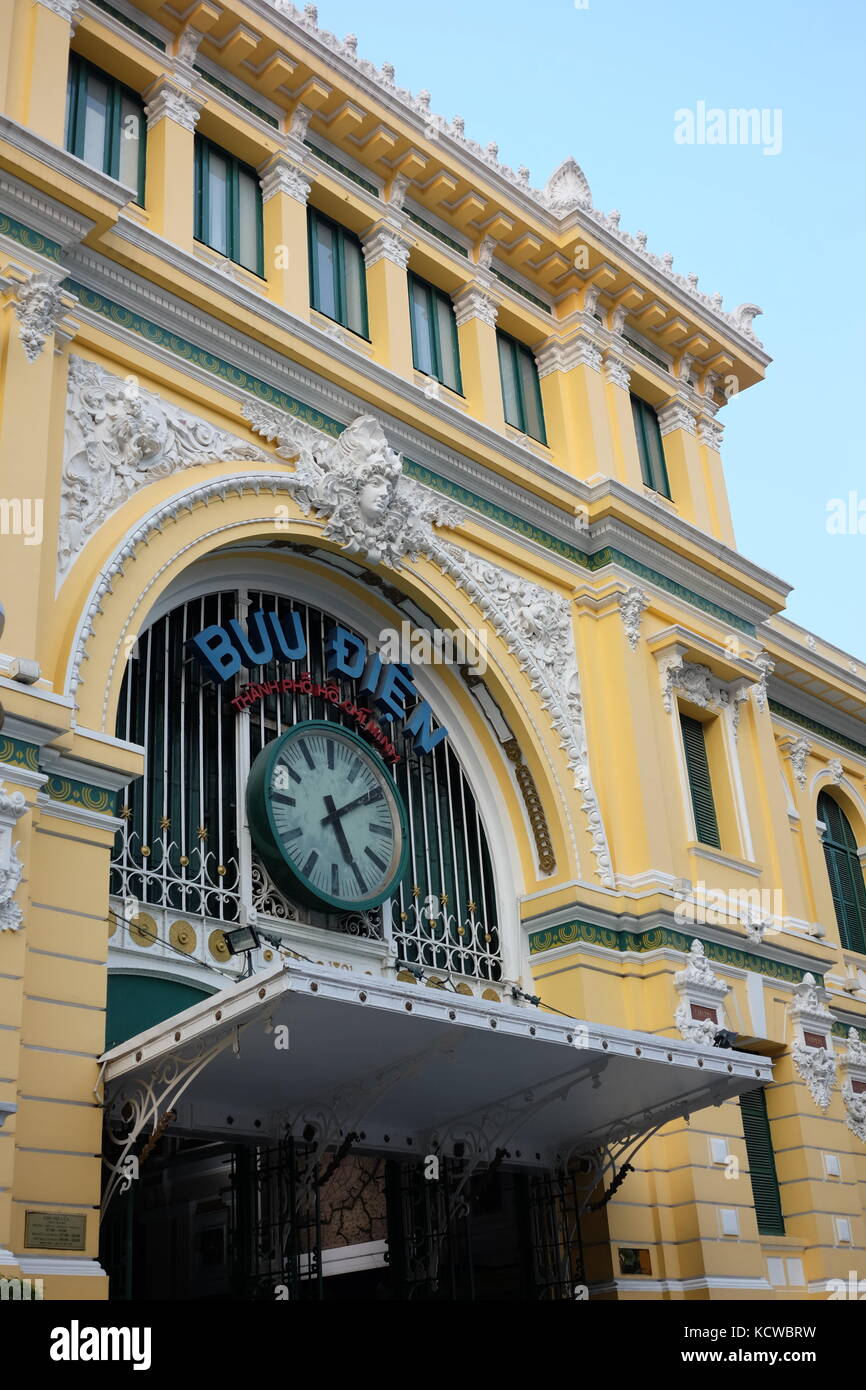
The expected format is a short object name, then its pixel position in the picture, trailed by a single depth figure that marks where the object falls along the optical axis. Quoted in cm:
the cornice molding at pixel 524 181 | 1994
